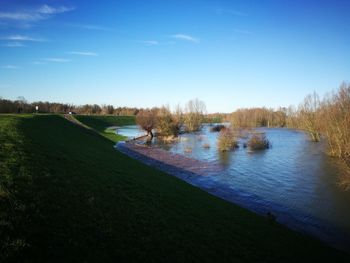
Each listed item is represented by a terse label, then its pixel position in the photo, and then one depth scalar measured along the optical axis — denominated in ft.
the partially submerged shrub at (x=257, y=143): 159.94
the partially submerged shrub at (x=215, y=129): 315.99
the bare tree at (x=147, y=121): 241.14
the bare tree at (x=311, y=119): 196.65
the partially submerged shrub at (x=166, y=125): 243.81
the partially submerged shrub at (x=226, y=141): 154.92
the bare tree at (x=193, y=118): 323.22
